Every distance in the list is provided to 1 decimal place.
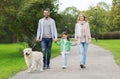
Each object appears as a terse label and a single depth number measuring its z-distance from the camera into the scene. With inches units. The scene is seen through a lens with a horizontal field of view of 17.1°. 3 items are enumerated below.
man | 621.0
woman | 641.6
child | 647.8
